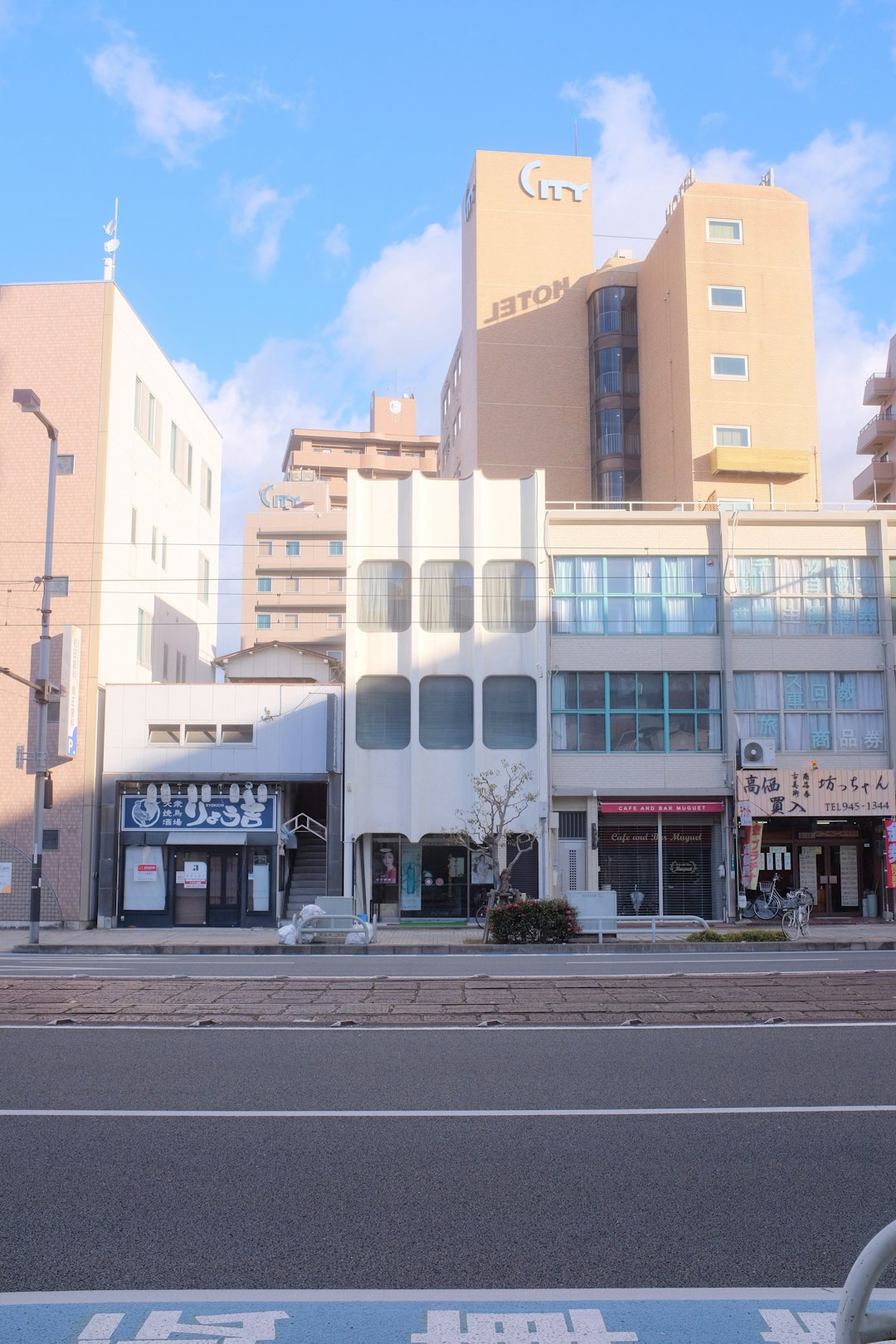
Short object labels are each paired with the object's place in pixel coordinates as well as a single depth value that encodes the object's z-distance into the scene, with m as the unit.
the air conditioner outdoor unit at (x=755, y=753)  35.03
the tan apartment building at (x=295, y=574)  75.19
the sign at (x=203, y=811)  34.03
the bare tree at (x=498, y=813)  32.59
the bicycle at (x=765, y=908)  34.41
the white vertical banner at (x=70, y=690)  31.38
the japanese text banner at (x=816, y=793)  34.78
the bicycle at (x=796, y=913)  27.23
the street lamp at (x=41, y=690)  27.12
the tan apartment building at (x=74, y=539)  33.62
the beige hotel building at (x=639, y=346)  46.97
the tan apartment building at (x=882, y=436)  60.34
